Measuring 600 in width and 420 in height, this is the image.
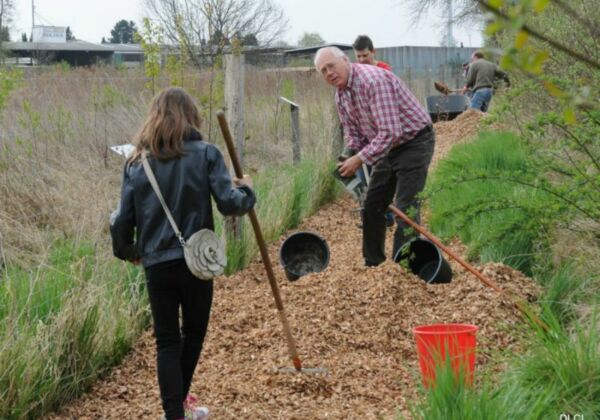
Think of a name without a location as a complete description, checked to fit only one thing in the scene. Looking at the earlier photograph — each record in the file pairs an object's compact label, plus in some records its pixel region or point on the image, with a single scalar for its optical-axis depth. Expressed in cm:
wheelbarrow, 2147
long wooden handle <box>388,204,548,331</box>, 427
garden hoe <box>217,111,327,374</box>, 484
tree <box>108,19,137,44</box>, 11569
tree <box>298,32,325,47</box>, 9675
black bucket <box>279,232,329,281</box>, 804
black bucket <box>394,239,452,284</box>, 691
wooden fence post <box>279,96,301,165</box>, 1307
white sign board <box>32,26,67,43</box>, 7196
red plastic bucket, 388
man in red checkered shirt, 678
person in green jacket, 1817
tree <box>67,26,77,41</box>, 8105
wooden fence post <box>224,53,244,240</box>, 842
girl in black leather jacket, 420
